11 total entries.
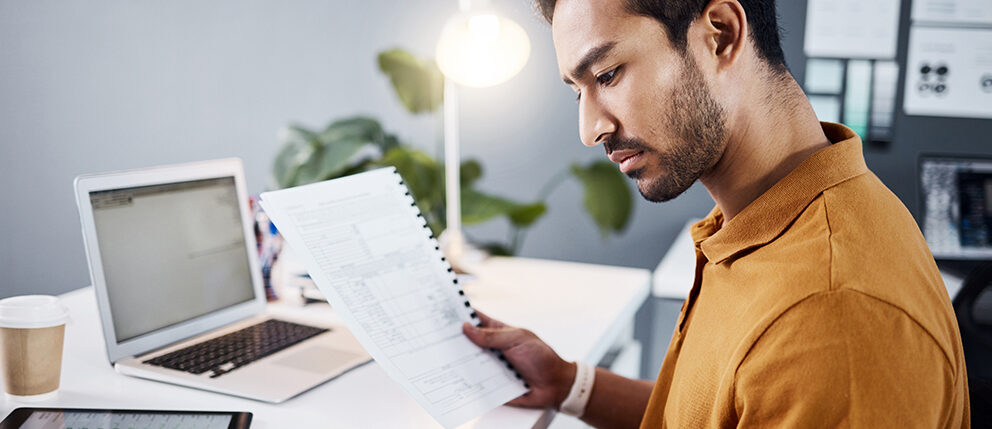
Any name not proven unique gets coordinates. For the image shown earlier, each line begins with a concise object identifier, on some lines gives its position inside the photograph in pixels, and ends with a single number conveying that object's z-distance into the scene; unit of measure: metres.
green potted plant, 1.99
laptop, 0.95
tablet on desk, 0.76
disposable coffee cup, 0.83
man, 0.53
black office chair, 1.50
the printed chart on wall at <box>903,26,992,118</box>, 2.20
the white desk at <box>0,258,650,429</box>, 0.85
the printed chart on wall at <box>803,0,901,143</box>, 2.23
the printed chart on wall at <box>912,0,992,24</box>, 2.17
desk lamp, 1.65
